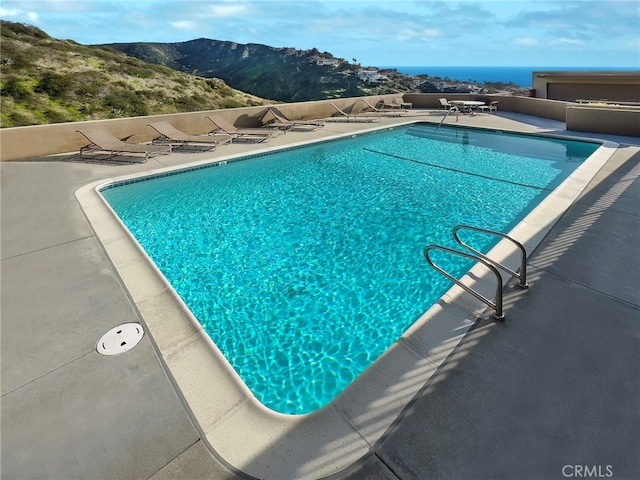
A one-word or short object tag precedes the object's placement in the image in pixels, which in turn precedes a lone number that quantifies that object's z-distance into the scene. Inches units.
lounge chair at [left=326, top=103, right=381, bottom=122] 615.4
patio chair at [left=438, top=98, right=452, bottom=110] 672.4
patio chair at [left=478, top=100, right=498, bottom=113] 679.1
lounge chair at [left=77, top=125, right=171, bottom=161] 385.6
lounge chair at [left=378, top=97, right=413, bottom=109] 698.8
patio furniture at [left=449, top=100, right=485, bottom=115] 612.4
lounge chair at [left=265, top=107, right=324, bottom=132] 528.4
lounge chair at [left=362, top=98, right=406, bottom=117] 650.2
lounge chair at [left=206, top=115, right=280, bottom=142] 474.6
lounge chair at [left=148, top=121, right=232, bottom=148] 431.8
